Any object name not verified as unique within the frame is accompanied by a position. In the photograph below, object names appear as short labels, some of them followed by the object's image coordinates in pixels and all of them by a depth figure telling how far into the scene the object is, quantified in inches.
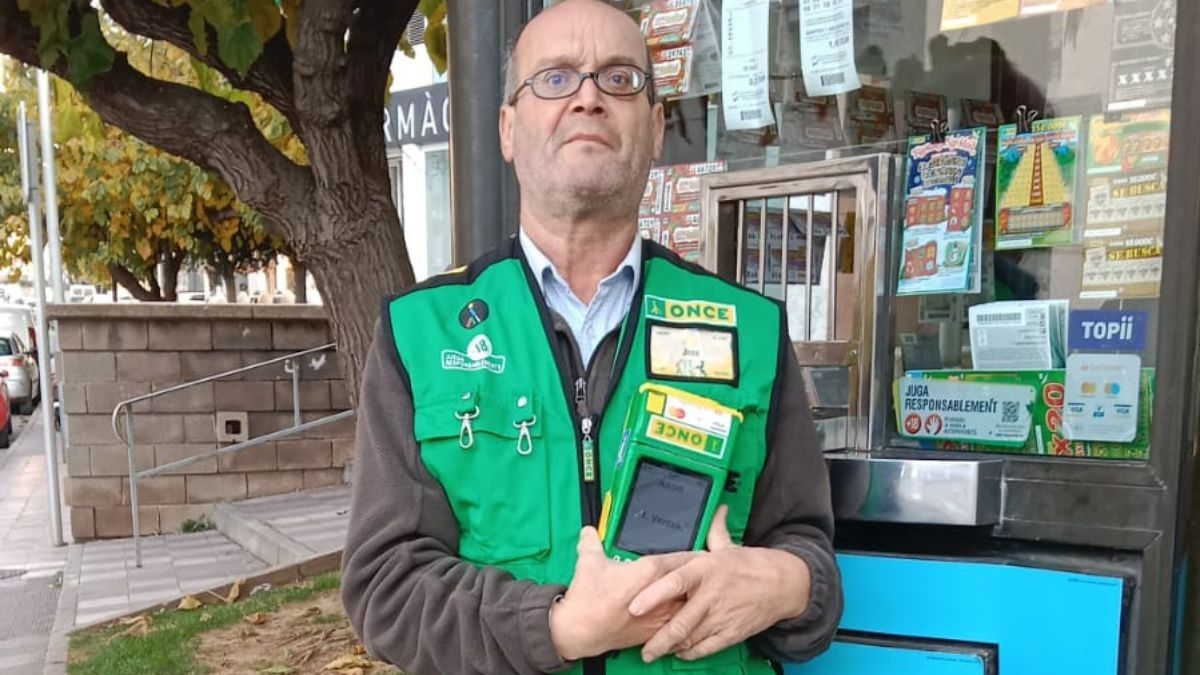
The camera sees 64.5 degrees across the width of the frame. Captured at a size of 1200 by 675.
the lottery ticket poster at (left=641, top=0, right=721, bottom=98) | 90.0
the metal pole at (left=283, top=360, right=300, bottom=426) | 297.5
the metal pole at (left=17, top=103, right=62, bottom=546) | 275.3
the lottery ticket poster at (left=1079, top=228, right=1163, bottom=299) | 66.5
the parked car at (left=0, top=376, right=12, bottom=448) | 511.8
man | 47.7
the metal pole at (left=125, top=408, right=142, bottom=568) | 247.0
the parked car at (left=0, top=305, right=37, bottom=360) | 834.8
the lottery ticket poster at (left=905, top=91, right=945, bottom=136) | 79.2
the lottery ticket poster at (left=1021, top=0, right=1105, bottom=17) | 72.0
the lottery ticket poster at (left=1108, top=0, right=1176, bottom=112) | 65.7
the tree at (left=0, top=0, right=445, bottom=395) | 132.9
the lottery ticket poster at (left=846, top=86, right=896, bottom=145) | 82.0
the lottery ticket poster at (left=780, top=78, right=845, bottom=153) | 84.4
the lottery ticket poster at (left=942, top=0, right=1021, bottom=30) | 75.1
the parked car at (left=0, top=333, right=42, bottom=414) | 680.4
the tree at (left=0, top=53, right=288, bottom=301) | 440.1
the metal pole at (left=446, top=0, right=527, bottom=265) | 84.0
